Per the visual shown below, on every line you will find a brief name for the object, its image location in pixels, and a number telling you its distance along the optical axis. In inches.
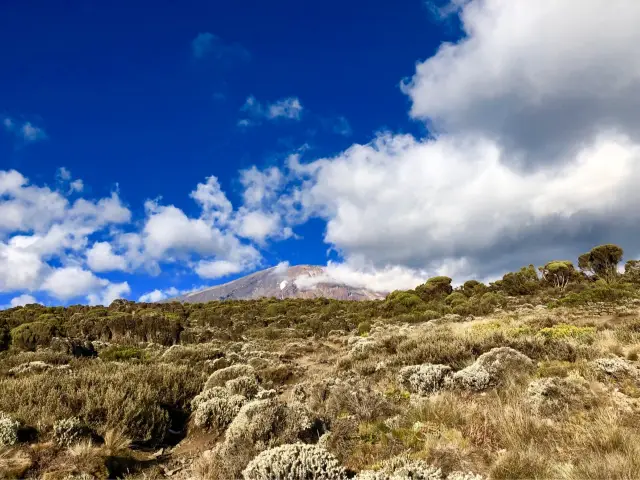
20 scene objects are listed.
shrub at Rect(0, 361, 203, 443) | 275.6
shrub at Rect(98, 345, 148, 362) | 614.5
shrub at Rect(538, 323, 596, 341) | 477.7
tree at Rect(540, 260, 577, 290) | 2130.9
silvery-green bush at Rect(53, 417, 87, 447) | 241.6
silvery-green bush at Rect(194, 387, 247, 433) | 313.6
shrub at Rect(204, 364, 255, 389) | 412.5
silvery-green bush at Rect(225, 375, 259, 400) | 369.5
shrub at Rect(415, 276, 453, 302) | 2087.0
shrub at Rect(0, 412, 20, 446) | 231.6
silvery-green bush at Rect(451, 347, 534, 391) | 320.5
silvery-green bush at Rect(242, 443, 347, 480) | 179.0
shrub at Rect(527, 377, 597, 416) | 242.7
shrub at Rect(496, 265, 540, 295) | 1940.2
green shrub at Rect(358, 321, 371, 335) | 1134.4
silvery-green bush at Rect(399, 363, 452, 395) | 335.0
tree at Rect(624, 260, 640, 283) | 1974.4
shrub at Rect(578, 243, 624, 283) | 2186.5
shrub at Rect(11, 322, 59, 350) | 797.9
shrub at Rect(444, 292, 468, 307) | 1658.5
